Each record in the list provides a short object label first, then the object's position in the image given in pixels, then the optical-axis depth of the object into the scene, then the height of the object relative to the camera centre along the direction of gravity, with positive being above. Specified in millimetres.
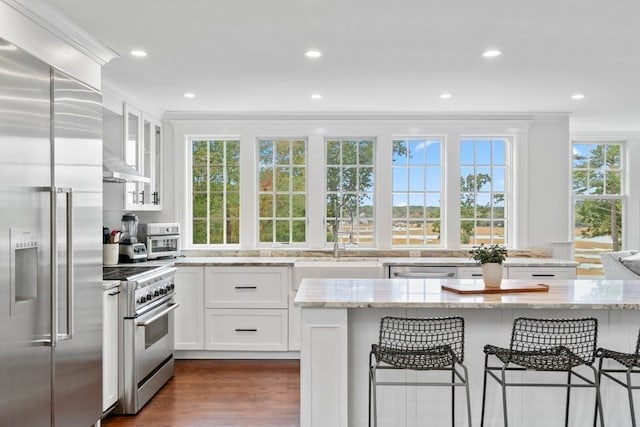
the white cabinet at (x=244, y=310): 4910 -916
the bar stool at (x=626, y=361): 2600 -753
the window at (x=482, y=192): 5684 +249
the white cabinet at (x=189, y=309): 4906 -906
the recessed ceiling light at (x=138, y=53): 3443 +1089
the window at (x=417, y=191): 5680 +257
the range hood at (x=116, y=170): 3729 +333
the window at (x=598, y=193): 6953 +290
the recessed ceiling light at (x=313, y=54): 3446 +1091
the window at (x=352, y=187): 5676 +301
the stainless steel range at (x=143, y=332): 3520 -874
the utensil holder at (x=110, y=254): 4293 -334
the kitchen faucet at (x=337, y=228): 5449 -151
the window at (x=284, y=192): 5672 +244
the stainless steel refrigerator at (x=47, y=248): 2172 -164
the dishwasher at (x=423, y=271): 4887 -543
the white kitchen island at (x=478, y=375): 2984 -938
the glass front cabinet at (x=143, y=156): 4535 +553
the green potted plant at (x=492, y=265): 3176 -314
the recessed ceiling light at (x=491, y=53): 3424 +1087
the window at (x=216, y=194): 5645 +221
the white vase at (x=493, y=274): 3176 -368
